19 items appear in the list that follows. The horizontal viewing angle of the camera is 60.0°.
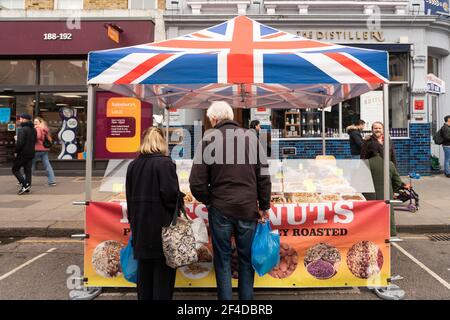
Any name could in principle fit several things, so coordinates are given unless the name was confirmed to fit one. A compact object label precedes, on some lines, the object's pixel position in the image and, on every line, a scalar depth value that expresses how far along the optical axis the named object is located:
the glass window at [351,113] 12.43
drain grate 6.34
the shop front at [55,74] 12.05
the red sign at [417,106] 12.01
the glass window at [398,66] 12.09
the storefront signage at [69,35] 12.03
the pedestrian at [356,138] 8.30
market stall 4.03
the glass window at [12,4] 12.45
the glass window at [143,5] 12.40
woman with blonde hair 3.28
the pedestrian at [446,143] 11.38
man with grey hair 3.35
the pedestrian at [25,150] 9.39
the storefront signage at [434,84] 11.26
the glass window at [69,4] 12.45
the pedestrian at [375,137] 5.66
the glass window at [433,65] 13.05
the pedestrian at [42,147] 10.27
